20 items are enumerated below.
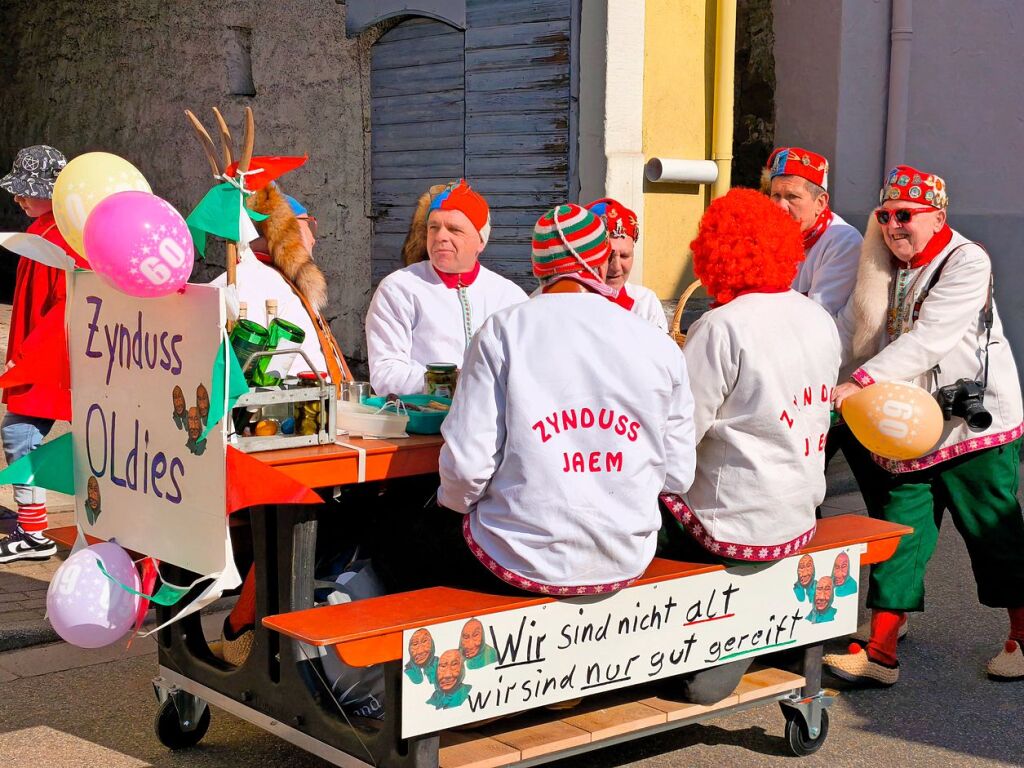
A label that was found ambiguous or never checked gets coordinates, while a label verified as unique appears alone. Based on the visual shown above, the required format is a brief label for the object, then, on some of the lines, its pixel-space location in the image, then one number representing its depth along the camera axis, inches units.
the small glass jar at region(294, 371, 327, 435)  140.2
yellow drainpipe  311.9
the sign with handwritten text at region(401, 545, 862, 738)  127.7
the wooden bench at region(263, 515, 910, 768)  123.0
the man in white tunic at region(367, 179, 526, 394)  182.1
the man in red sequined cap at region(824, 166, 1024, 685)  179.0
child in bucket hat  211.6
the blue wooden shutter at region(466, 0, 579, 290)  310.7
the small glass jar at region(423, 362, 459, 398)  158.1
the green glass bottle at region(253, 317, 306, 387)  139.1
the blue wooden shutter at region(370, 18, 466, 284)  340.5
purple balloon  136.9
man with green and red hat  197.9
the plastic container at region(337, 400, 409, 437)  147.4
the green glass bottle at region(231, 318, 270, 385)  137.3
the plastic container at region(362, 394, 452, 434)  149.6
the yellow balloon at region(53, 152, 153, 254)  145.4
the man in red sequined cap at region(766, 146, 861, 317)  202.4
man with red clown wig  148.6
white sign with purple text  133.0
